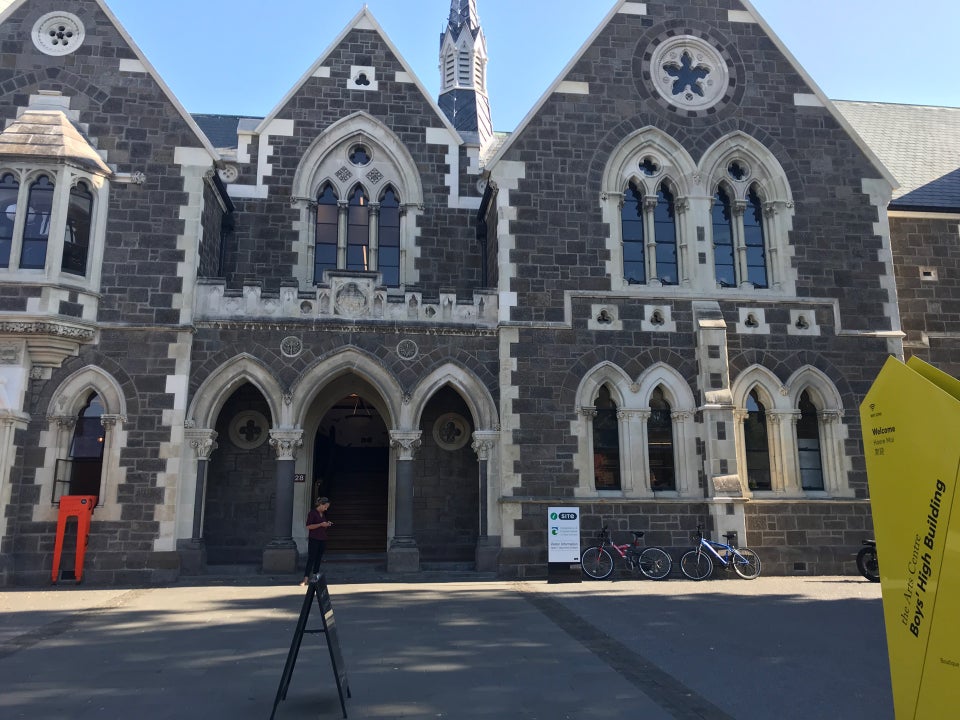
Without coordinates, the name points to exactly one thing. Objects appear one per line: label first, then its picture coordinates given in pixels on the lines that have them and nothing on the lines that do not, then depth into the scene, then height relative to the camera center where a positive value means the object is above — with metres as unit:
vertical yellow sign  3.66 -0.09
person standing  10.27 -0.34
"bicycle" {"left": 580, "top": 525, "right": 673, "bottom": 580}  15.37 -1.04
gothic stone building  15.47 +4.47
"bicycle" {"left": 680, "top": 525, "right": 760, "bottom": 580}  15.48 -1.06
